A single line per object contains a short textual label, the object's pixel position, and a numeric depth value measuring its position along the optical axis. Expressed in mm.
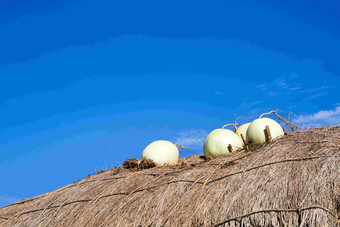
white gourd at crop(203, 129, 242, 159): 6109
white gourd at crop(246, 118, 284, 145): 5879
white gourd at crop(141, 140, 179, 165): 6465
